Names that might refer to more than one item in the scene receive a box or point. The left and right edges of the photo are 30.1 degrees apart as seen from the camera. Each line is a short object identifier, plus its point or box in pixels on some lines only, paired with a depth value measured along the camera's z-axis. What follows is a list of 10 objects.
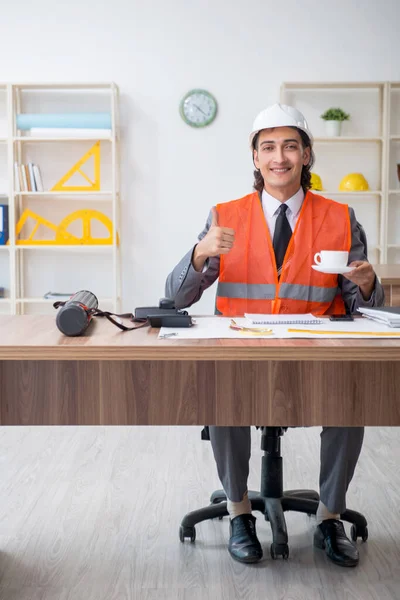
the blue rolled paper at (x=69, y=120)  4.81
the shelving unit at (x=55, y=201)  4.90
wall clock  5.00
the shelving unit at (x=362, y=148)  5.02
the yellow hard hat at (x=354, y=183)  4.89
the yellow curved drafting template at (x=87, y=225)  4.91
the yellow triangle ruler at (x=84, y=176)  4.92
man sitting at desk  2.09
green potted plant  4.88
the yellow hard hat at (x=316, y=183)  4.82
